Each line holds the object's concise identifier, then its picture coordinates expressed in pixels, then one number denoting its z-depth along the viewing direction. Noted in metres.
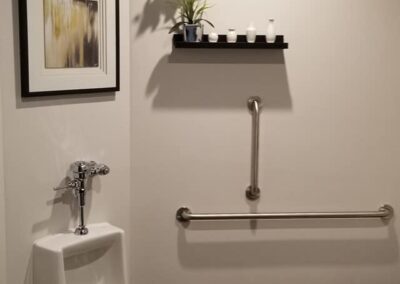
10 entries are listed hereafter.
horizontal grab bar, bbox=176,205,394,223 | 2.33
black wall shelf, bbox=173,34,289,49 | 2.13
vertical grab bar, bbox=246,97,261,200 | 2.30
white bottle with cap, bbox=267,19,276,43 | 2.17
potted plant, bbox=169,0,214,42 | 2.12
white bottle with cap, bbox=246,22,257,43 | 2.15
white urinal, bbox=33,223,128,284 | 1.84
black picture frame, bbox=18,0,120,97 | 1.75
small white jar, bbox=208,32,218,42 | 2.14
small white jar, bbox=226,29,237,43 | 2.15
